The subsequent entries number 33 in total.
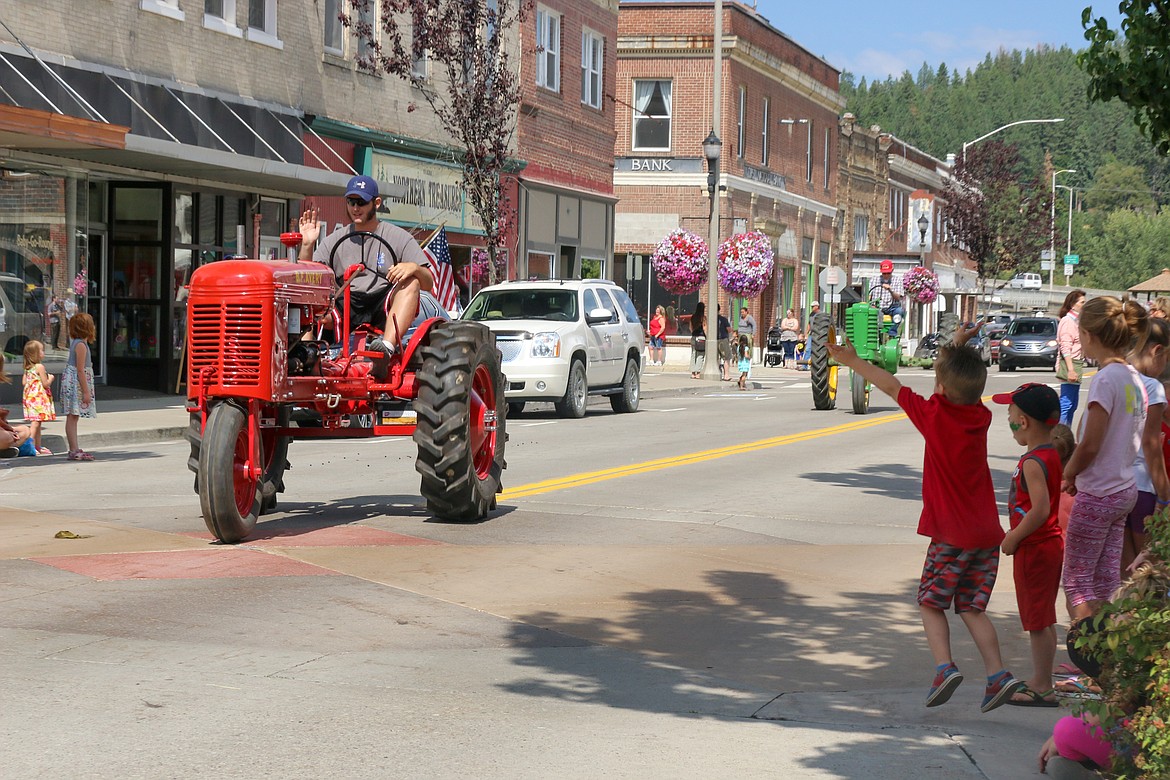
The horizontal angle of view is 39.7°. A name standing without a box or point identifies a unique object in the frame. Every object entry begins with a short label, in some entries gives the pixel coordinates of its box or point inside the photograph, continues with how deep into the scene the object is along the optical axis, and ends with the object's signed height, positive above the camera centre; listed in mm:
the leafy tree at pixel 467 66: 29125 +4635
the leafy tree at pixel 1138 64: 8891 +1512
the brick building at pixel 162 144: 21984 +2534
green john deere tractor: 26609 -398
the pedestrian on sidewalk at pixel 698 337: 40853 -353
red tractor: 10578 -517
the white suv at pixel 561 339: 23703 -287
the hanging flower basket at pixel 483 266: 33125 +1063
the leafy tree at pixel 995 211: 74625 +5517
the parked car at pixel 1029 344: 52531 -420
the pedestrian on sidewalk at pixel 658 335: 44844 -354
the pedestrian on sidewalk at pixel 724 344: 39469 -494
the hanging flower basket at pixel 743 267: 43125 +1534
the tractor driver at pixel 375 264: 11641 +381
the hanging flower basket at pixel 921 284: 58344 +1612
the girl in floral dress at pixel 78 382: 16906 -773
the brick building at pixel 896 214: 67688 +5384
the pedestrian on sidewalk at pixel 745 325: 42938 -16
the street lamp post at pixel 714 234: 36500 +2112
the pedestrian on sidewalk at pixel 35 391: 17000 -881
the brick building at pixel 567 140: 38000 +4461
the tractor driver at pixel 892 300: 30931 +538
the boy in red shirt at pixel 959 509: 6809 -756
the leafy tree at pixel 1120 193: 163625 +14437
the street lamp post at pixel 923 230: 63406 +3877
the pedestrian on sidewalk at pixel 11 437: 16672 -1358
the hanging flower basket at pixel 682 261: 42219 +1613
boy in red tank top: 6906 -876
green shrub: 4879 -1026
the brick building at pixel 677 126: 51062 +6291
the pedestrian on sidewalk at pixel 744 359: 36281 -788
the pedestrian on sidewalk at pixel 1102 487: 7344 -702
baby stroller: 50250 -781
